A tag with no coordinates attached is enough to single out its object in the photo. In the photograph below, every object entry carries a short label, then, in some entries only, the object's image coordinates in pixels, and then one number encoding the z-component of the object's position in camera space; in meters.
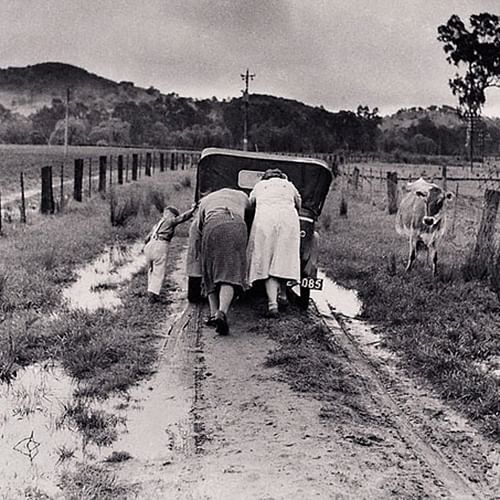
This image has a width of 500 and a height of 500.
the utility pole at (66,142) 73.16
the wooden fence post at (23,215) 18.78
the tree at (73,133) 114.06
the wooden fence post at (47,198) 20.77
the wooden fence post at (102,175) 28.58
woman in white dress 9.62
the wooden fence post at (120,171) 32.81
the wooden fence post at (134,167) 36.38
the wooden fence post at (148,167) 42.00
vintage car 12.35
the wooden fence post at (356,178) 32.79
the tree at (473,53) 68.38
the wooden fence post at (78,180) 24.41
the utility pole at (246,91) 74.71
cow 13.17
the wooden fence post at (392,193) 23.50
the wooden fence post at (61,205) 21.38
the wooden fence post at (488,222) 13.39
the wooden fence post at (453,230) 18.47
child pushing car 10.80
